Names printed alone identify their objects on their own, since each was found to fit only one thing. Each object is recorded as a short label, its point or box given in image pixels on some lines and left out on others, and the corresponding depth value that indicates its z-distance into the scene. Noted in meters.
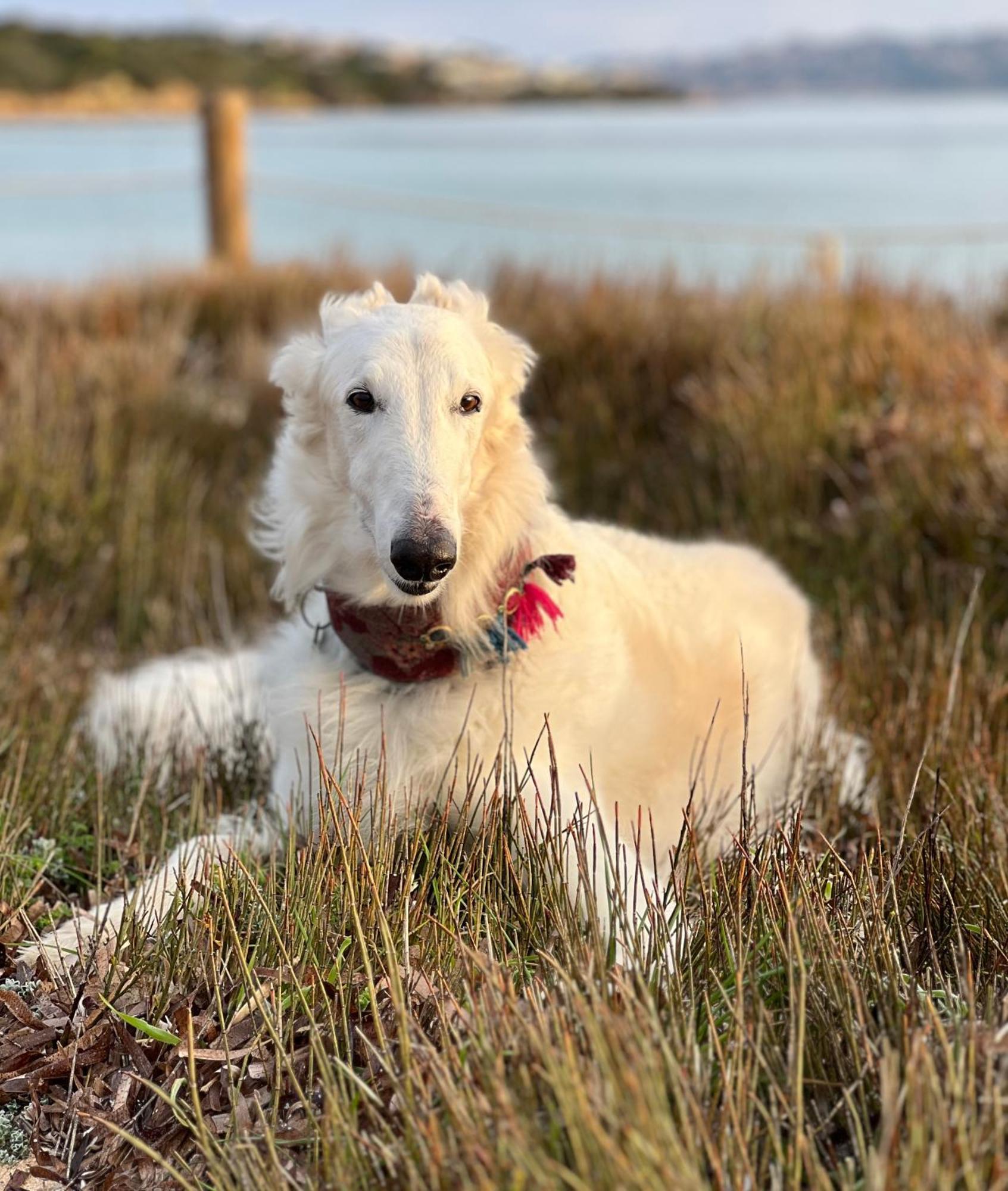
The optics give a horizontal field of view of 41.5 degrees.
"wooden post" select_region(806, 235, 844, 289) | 9.15
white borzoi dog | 2.85
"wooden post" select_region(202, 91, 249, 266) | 11.68
